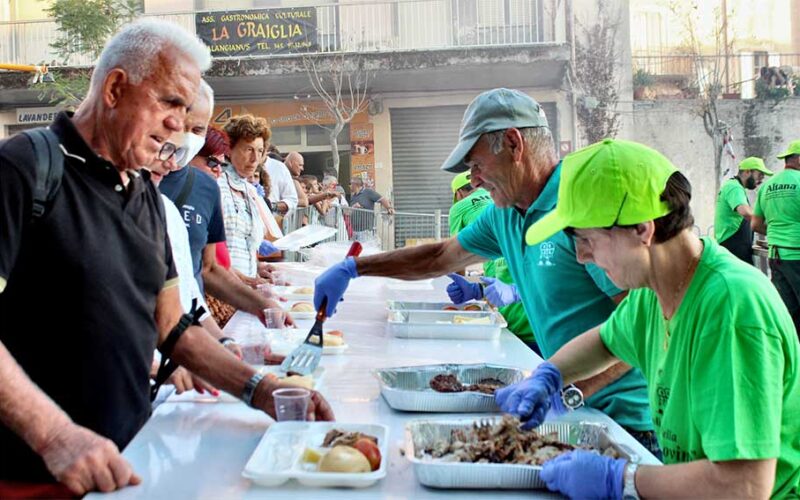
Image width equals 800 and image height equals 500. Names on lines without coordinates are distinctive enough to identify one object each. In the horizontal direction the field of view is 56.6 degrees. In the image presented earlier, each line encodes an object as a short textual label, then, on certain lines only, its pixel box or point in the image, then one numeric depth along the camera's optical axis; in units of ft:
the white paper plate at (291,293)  15.20
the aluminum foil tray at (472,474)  5.41
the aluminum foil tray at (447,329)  11.41
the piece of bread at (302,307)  13.15
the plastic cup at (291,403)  6.79
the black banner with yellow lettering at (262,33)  47.93
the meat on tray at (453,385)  7.68
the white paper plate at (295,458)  5.43
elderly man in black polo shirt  5.49
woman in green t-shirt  4.99
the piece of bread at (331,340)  10.39
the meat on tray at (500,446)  5.84
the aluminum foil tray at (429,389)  7.34
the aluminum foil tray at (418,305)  14.12
